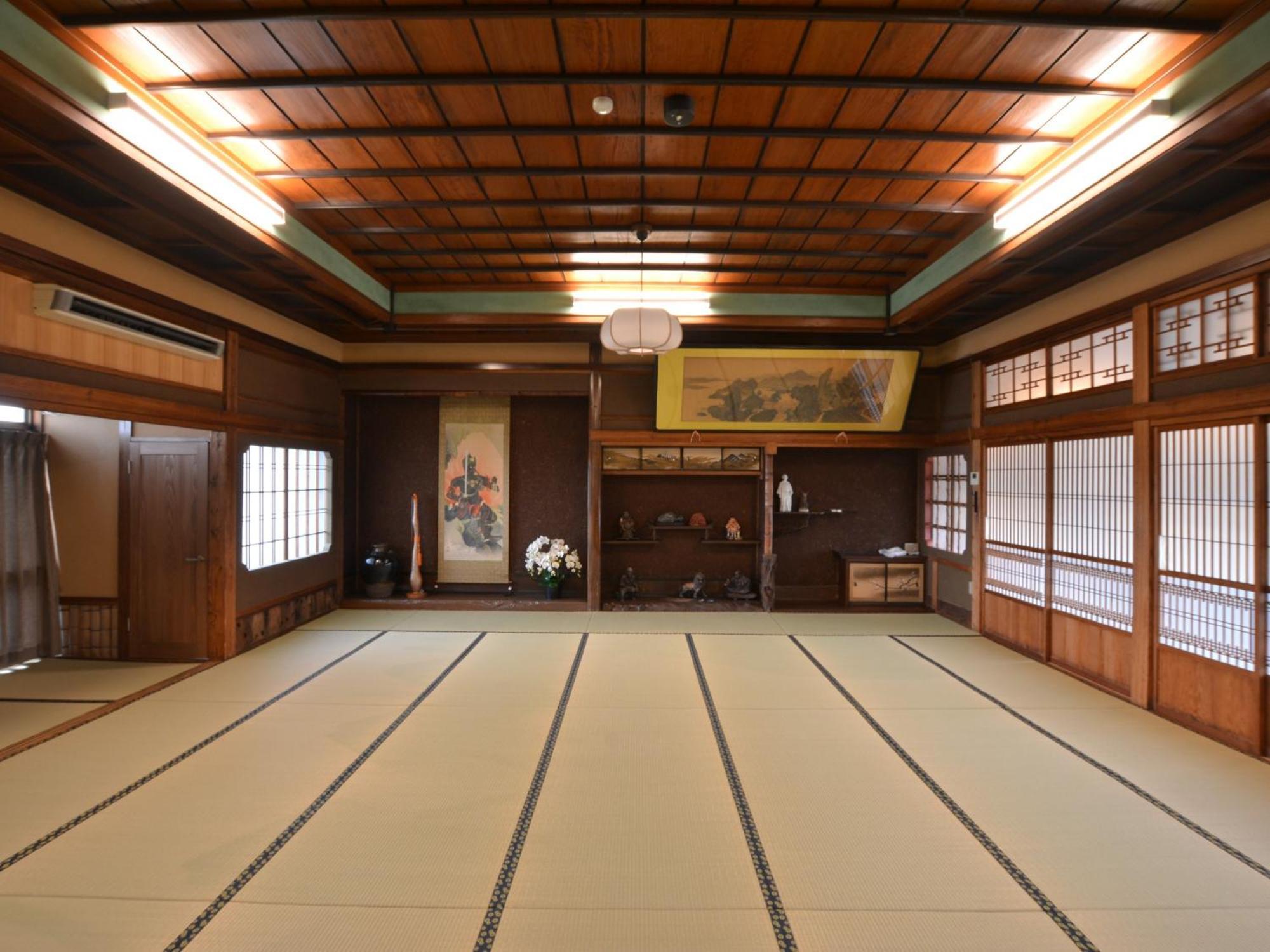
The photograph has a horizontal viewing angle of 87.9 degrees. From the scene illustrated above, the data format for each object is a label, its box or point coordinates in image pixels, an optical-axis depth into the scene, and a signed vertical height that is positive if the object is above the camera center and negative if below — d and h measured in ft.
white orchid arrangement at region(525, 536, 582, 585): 24.02 -2.89
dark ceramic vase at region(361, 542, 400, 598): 24.16 -3.39
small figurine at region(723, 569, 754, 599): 24.48 -3.92
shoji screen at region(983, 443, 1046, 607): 18.17 -1.15
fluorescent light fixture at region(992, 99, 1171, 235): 10.24 +5.60
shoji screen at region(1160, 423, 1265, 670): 11.77 -1.14
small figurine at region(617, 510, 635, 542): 24.70 -1.72
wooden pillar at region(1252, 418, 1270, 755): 11.33 -0.97
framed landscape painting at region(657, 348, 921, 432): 22.41 +3.25
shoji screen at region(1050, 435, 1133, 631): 14.83 -1.13
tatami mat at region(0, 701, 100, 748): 11.94 -4.55
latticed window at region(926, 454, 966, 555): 22.27 -0.70
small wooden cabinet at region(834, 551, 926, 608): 24.25 -3.66
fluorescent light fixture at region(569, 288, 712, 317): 21.03 +5.85
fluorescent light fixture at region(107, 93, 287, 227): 10.18 +5.63
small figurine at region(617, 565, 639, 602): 24.58 -3.88
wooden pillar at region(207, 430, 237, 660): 17.07 -1.77
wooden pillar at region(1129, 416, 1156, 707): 13.71 -1.87
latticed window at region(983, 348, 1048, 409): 18.25 +3.04
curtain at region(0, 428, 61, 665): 15.94 -1.76
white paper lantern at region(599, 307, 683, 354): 16.03 +3.76
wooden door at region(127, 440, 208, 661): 17.08 -1.63
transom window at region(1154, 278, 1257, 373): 11.76 +2.98
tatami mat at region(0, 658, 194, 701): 14.26 -4.58
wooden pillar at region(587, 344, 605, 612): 23.50 -0.39
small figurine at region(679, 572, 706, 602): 24.66 -4.02
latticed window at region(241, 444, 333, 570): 18.79 -0.71
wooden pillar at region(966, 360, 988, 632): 20.85 -0.57
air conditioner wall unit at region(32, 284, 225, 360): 11.84 +3.25
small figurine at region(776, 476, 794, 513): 24.50 -0.44
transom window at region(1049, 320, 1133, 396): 14.99 +3.00
